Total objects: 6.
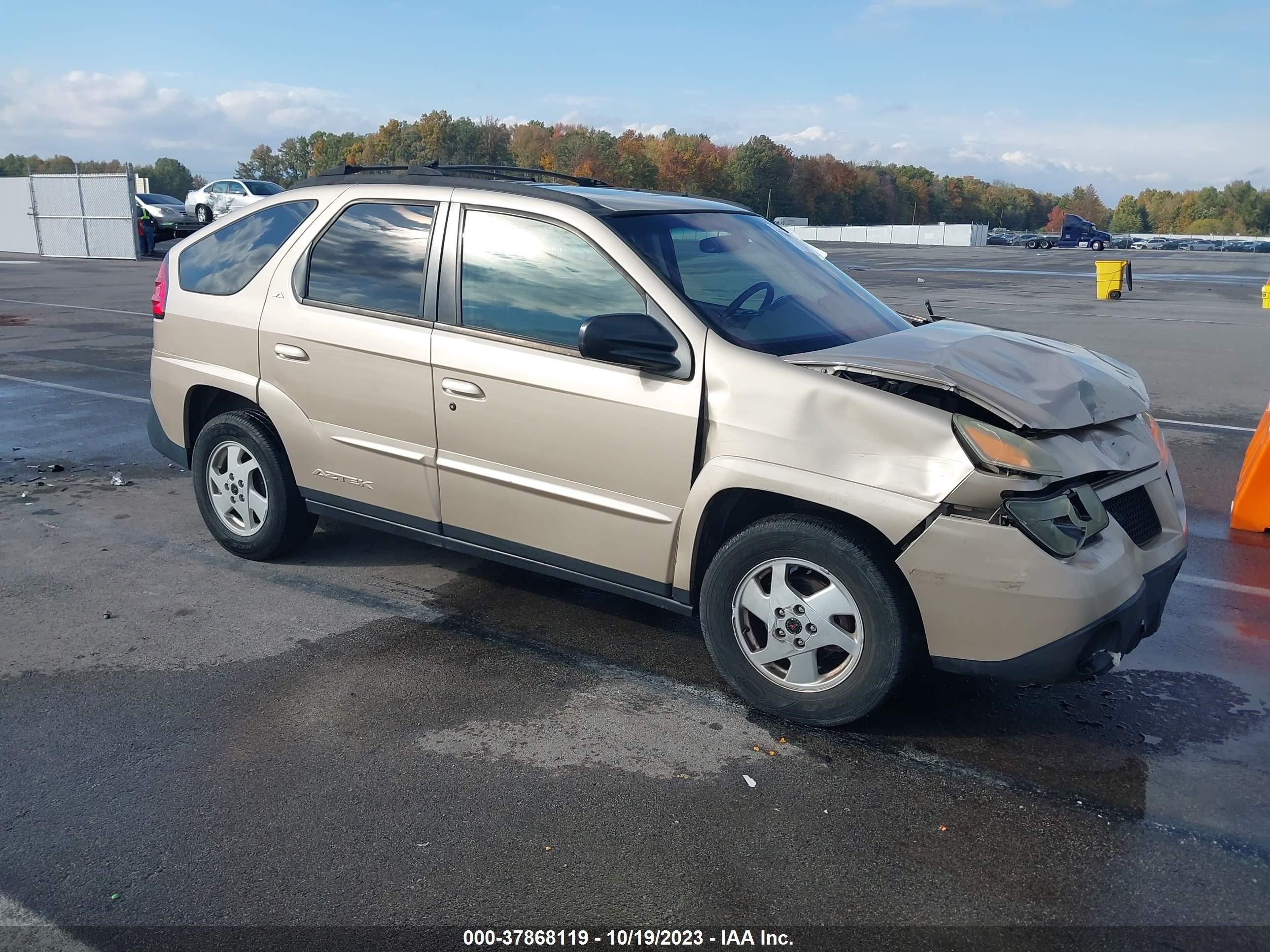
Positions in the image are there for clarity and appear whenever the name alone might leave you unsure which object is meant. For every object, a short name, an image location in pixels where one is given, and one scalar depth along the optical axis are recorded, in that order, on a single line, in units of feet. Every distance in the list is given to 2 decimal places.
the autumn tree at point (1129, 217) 545.44
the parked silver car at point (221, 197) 115.44
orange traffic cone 19.94
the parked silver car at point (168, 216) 113.09
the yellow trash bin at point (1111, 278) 78.69
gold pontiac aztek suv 10.91
